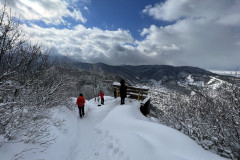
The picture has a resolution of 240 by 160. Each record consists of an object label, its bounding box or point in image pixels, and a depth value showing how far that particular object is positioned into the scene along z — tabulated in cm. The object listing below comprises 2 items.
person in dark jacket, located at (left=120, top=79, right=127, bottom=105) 854
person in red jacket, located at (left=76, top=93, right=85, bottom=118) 805
